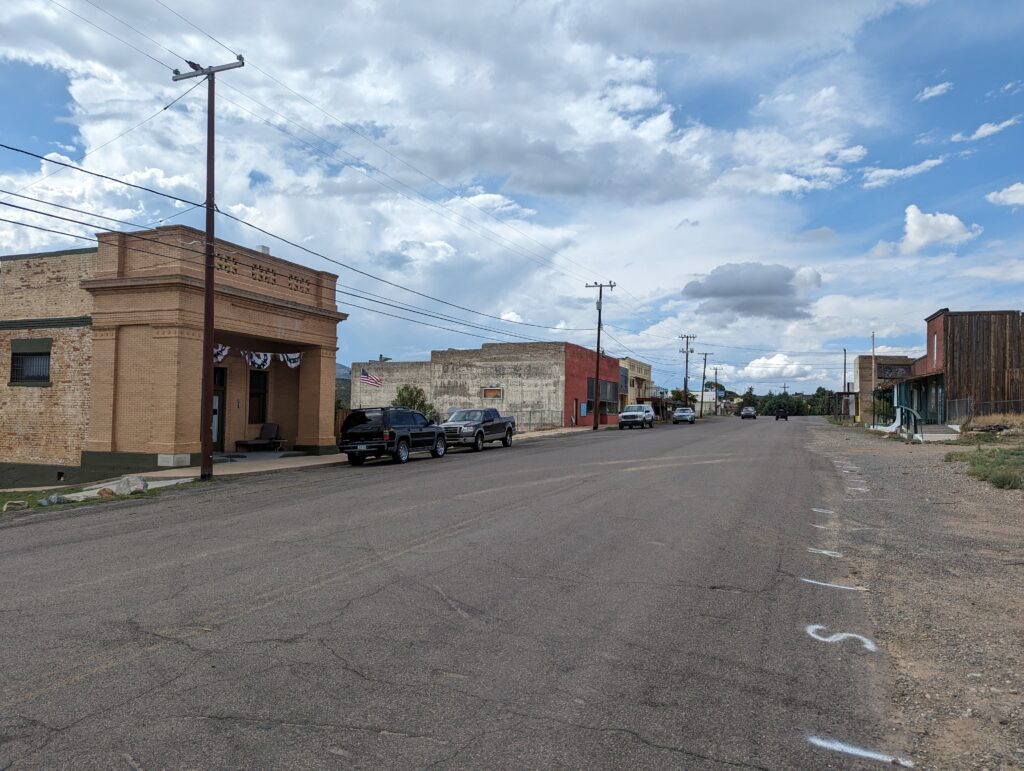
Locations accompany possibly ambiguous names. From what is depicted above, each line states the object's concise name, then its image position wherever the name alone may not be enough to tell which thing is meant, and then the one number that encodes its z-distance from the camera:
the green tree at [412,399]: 58.06
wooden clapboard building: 38.53
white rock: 16.73
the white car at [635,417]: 55.93
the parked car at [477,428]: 30.38
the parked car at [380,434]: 24.00
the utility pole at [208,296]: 19.33
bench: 27.09
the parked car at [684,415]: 71.12
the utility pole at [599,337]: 55.28
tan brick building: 21.94
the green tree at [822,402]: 123.44
